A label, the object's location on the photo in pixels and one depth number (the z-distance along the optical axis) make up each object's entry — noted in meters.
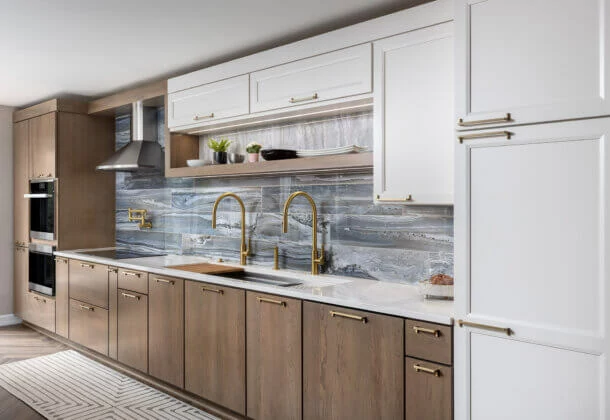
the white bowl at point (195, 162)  3.95
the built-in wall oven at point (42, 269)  5.14
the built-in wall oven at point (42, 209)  5.14
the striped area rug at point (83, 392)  3.41
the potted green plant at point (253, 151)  3.65
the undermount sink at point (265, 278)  3.46
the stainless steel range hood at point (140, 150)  4.51
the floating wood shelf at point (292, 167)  2.97
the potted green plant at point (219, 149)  3.86
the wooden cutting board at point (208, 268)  3.70
